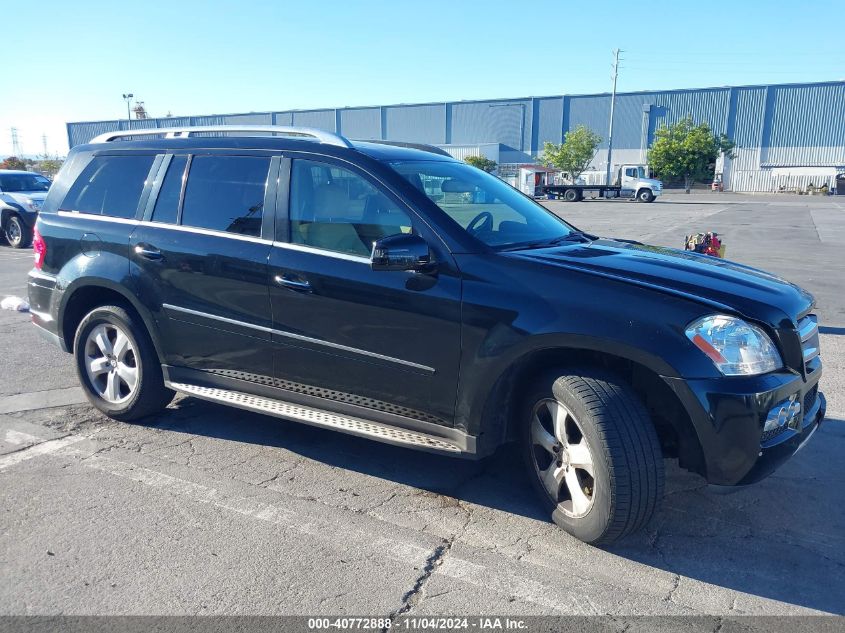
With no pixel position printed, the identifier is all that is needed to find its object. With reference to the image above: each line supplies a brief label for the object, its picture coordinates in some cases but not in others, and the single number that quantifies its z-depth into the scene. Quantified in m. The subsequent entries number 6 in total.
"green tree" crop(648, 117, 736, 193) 60.12
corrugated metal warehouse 64.56
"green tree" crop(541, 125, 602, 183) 62.78
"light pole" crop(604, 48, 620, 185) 60.95
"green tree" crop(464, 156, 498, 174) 60.03
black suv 3.06
